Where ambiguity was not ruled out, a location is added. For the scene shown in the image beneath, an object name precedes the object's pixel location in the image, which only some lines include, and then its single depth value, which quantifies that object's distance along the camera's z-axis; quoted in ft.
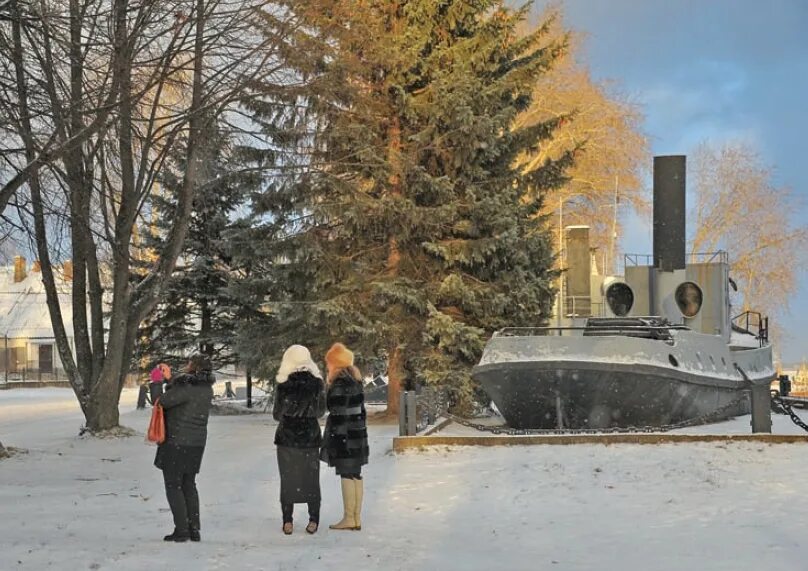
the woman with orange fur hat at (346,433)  23.88
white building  158.71
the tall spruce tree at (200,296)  81.15
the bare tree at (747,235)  140.67
